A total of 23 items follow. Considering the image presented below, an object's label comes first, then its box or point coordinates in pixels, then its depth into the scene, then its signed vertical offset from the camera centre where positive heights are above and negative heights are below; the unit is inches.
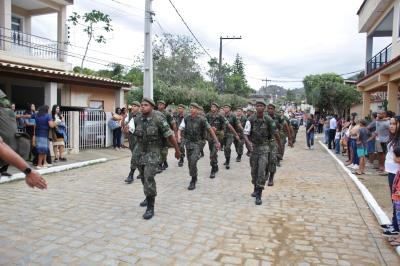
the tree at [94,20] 1118.4 +284.6
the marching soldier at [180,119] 452.8 -4.1
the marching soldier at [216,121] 430.9 -4.9
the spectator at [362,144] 417.1 -27.3
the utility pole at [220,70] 1378.0 +168.5
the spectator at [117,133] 587.5 -27.9
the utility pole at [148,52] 587.2 +98.3
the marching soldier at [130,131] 322.2 -16.7
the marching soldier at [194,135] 322.0 -16.1
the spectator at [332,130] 714.3 -22.0
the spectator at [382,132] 415.5 -13.6
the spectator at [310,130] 726.1 -22.6
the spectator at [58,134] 441.1 -23.4
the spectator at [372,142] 425.2 -26.4
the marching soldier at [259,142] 282.8 -18.6
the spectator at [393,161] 204.5 -23.0
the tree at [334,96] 1412.4 +85.7
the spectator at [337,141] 667.1 -40.1
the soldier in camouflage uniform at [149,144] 233.0 -17.5
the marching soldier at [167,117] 398.4 -1.1
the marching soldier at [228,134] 452.8 -20.9
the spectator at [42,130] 387.1 -16.6
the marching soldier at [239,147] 511.5 -40.6
